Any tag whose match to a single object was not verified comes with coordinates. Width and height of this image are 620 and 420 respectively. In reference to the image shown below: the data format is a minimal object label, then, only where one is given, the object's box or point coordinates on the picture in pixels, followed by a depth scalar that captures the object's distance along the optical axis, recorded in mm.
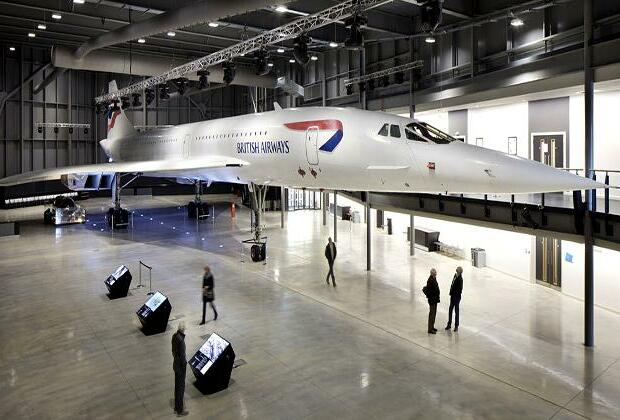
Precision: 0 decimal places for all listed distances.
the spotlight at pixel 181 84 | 21016
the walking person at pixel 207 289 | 10375
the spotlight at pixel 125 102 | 25359
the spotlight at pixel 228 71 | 17219
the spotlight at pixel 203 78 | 18531
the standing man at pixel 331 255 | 13719
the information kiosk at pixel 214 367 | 7230
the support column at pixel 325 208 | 25342
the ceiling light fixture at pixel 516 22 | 12626
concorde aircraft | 9367
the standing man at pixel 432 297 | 10008
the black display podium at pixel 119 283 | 11945
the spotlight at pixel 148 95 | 23388
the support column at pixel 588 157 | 9492
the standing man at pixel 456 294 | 10227
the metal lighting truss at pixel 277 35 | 11788
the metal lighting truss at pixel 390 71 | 16753
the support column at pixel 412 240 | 17344
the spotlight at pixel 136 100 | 24959
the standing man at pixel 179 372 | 6727
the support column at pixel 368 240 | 15500
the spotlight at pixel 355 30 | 11309
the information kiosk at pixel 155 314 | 9609
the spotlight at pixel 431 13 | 9422
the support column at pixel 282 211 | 24062
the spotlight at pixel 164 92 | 23156
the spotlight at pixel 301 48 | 13305
